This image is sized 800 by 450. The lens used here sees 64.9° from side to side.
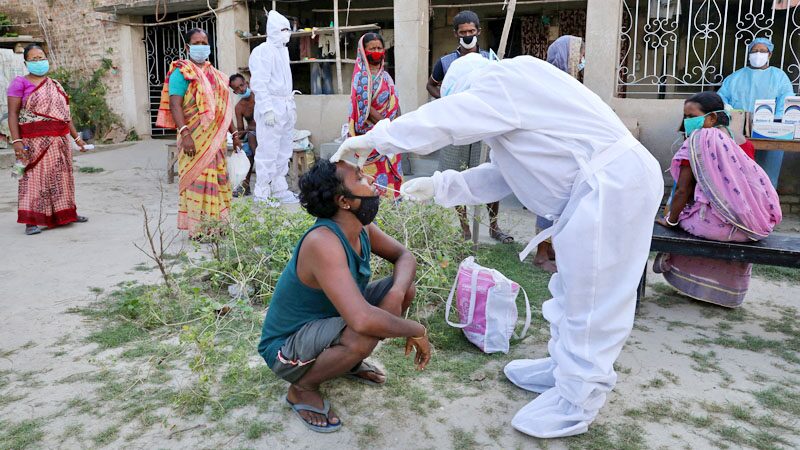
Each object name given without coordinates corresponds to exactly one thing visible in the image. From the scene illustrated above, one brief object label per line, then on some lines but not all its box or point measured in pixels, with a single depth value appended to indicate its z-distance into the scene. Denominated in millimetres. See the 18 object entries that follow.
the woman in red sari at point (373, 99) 5461
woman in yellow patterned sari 5316
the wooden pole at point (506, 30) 5495
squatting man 2367
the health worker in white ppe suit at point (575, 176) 2369
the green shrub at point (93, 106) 12180
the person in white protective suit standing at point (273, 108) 7043
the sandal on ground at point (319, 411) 2562
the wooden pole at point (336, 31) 8641
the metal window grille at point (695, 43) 10077
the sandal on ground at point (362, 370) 2961
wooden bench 3582
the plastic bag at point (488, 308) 3277
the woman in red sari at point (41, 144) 5680
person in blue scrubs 6188
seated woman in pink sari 3717
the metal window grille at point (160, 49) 11750
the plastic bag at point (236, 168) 6316
